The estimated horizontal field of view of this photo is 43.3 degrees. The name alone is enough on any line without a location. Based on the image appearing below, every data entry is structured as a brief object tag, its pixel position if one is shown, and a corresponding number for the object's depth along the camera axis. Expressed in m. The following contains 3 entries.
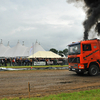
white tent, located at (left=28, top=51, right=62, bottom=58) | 30.30
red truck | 10.96
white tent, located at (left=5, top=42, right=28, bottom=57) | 40.75
